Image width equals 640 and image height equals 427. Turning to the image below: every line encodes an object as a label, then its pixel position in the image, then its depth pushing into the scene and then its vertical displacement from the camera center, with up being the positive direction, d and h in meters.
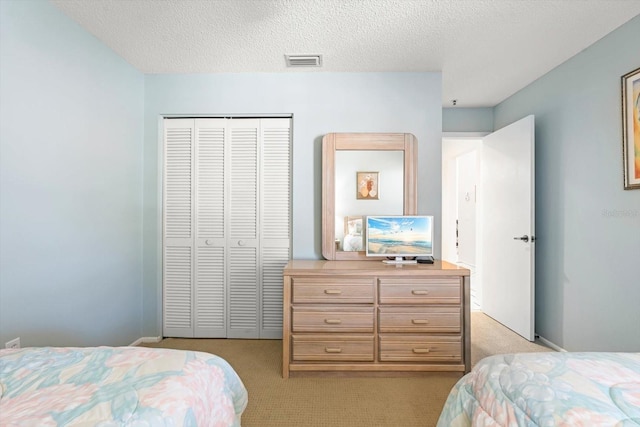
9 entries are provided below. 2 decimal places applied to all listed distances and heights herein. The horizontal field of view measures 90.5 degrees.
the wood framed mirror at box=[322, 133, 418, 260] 2.77 +0.29
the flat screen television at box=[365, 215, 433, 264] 2.53 -0.16
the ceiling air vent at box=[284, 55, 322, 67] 2.61 +1.31
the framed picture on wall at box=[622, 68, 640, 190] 2.08 +0.60
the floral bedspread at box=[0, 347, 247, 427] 0.86 -0.53
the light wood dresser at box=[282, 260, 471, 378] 2.26 -0.75
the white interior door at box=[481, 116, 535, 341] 2.96 -0.09
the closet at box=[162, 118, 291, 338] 2.97 -0.06
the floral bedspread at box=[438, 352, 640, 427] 0.86 -0.53
